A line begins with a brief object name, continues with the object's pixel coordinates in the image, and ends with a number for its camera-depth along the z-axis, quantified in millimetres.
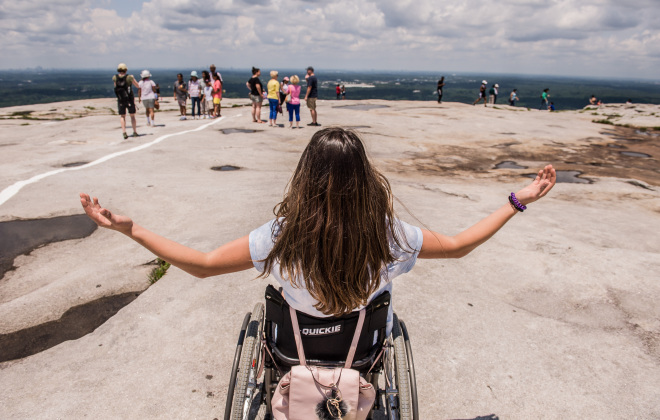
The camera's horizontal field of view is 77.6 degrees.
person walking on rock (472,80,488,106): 28203
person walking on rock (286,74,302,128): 13766
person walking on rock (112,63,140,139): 11273
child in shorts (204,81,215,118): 16766
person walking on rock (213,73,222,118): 16441
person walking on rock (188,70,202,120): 16578
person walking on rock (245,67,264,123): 14539
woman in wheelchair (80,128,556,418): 1704
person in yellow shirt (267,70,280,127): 14062
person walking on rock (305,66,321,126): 14045
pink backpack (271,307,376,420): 1729
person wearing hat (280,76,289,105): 15447
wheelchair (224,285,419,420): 1869
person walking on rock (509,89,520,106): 32325
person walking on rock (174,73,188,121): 16719
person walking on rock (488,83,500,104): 29181
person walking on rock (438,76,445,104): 25539
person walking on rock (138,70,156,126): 13125
